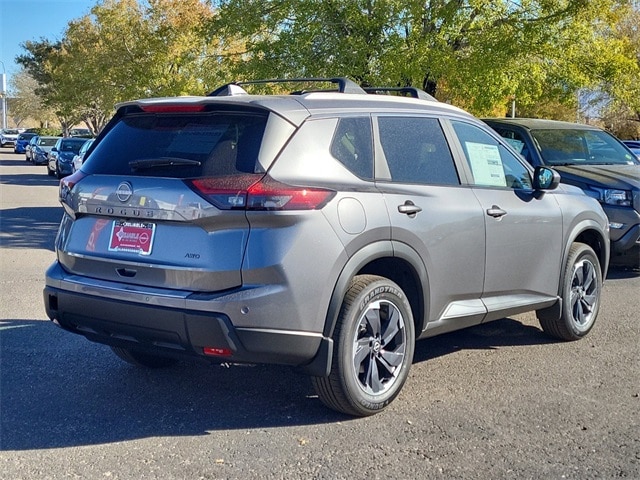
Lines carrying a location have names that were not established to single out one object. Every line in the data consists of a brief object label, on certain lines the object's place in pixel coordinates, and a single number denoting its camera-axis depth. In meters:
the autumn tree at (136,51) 28.34
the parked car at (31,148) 41.75
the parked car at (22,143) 58.78
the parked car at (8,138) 69.88
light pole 64.31
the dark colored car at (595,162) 9.08
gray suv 4.05
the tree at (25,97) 94.44
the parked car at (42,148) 39.75
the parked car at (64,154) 26.88
